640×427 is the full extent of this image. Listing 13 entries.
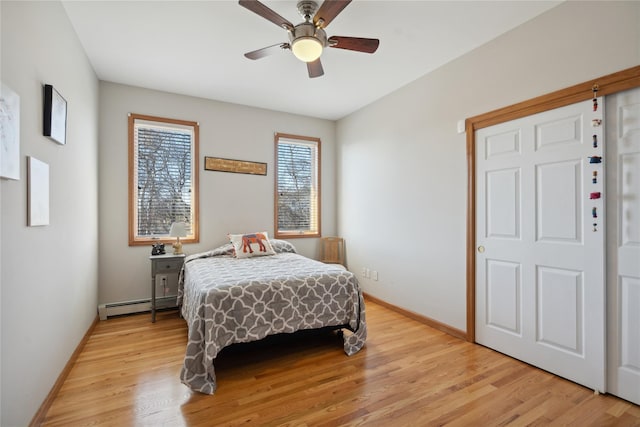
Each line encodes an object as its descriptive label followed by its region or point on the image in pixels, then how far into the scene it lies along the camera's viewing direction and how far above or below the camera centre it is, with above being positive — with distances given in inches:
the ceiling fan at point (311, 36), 78.7 +51.3
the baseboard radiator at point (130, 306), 138.9 -43.8
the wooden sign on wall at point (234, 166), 163.9 +27.1
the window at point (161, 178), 149.0 +18.8
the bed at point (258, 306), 86.0 -29.8
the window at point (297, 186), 186.5 +17.6
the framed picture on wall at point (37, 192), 65.7 +5.2
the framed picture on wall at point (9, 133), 53.4 +15.2
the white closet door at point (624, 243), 76.5 -7.7
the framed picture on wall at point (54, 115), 75.2 +26.1
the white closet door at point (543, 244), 84.2 -9.5
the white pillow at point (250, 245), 147.4 -15.2
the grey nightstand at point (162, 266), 136.2 -23.4
